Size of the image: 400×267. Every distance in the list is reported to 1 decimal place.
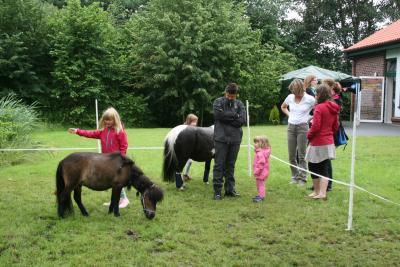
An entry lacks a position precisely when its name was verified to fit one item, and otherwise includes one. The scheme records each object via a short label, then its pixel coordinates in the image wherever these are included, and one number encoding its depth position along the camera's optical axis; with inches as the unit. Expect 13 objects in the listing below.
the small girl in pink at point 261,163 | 267.1
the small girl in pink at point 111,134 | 241.9
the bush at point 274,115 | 975.6
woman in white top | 297.1
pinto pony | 298.7
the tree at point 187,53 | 854.5
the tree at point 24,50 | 808.3
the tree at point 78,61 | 839.1
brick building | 880.3
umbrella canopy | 888.7
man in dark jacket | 270.5
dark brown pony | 221.0
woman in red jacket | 263.7
